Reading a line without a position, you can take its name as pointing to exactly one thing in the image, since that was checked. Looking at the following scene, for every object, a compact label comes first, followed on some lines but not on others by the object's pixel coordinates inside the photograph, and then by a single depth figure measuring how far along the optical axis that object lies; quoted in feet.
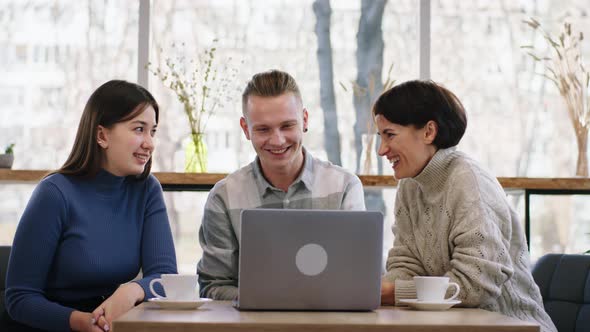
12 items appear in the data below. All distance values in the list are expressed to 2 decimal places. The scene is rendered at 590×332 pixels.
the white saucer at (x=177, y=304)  10.14
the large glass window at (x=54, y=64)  19.23
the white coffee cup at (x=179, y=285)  10.31
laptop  9.91
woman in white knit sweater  10.96
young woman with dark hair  12.03
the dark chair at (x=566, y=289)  12.25
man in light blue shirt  12.48
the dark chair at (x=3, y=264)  13.03
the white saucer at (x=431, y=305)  10.27
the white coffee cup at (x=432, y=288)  10.43
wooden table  9.38
